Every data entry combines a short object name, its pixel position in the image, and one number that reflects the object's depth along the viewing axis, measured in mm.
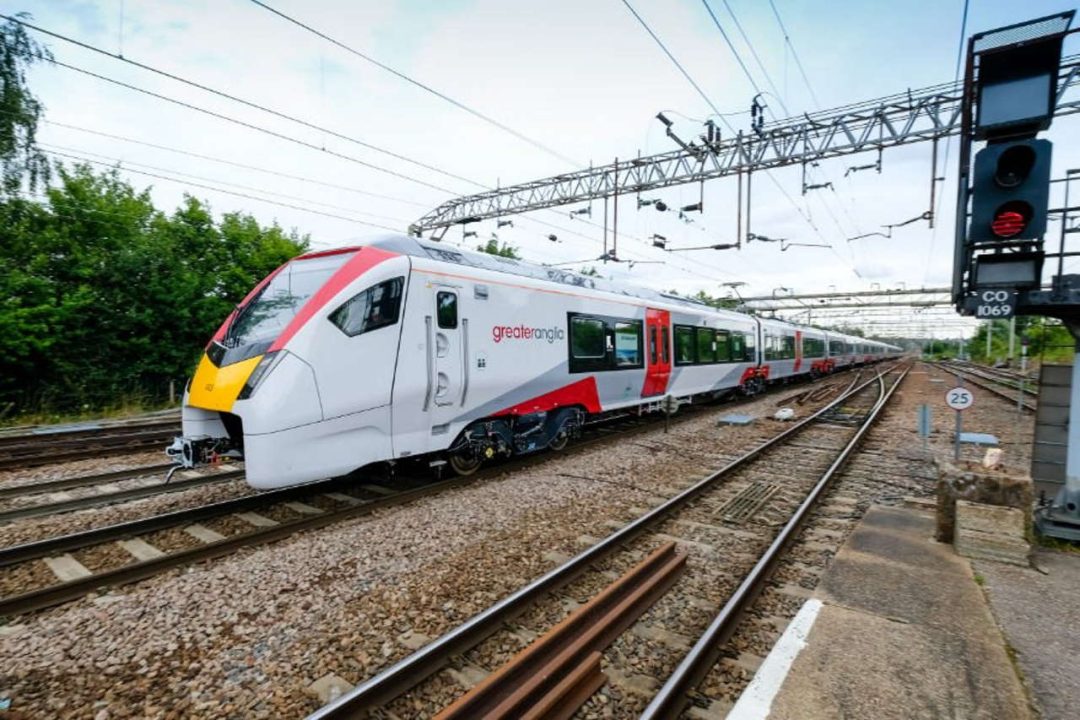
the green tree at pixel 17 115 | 15297
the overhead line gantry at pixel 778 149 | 11750
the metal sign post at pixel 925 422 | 8867
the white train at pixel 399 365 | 5387
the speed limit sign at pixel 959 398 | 7648
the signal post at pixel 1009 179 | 3857
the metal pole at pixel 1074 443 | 4867
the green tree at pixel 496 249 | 31078
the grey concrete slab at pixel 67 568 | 4555
